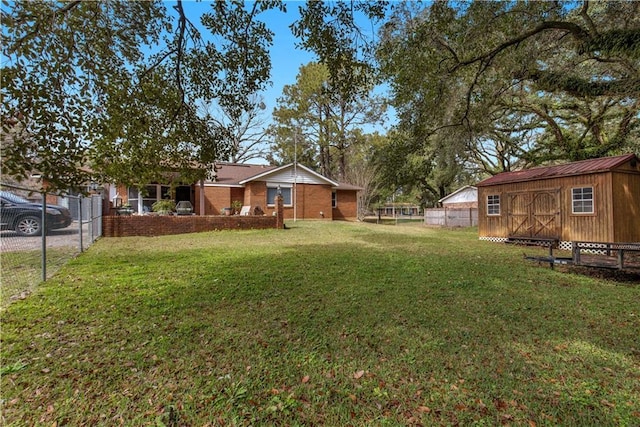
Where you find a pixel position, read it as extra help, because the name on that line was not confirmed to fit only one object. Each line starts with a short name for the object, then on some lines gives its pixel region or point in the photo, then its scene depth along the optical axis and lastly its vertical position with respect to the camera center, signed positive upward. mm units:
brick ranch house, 21109 +1807
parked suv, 5066 +89
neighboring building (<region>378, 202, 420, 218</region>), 55081 +1437
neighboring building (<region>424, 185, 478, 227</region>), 23125 +40
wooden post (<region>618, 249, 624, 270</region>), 6015 -896
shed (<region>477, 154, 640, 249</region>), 9938 +429
